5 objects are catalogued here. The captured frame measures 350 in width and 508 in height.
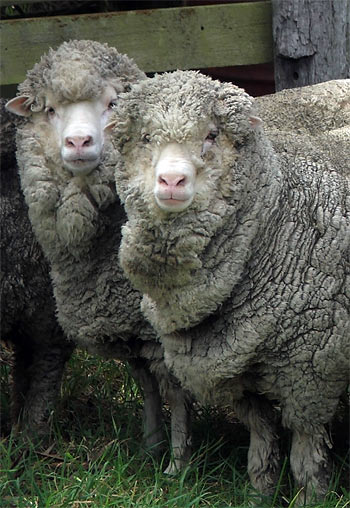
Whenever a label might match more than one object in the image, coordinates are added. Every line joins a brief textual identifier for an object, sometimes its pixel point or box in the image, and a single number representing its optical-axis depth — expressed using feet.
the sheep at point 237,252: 18.80
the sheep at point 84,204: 22.06
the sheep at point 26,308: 24.71
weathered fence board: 28.51
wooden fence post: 28.21
